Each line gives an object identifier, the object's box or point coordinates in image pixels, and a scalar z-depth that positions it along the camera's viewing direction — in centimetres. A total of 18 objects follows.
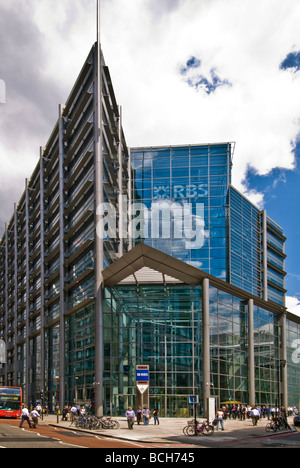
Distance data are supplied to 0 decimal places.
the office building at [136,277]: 5119
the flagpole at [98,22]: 6188
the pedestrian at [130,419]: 3566
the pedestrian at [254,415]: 4231
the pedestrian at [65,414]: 5007
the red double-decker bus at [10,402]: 5234
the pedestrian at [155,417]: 3991
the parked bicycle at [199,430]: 3151
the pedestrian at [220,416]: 3622
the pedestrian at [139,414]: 3894
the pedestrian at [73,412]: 4448
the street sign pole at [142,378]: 3747
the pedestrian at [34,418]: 3647
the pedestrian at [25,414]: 3509
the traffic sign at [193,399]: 3256
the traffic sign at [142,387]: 3724
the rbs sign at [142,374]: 3753
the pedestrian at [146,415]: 3891
